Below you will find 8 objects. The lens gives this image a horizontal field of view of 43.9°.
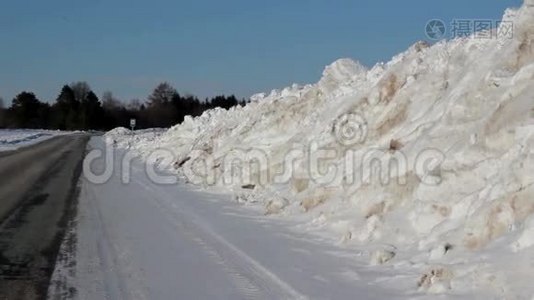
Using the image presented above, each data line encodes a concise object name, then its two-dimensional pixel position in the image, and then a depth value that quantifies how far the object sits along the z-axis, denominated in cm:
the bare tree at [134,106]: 13462
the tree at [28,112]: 11712
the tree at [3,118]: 11971
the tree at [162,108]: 10638
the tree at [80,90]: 12342
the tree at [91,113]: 11269
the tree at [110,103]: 13450
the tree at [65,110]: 11419
